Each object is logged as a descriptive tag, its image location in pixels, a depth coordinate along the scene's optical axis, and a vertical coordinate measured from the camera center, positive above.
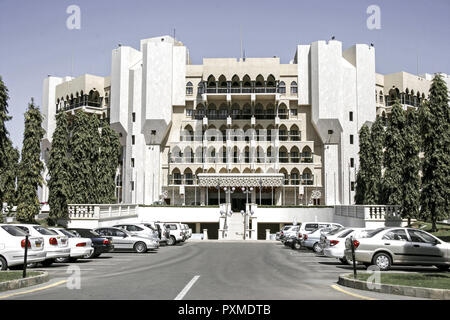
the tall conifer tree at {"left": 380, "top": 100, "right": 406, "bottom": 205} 37.66 +3.12
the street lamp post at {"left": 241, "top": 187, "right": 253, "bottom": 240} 51.50 -2.44
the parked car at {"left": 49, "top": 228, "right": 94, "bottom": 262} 19.62 -2.23
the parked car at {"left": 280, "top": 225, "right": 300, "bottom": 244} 32.91 -2.79
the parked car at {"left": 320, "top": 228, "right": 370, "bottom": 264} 19.56 -2.06
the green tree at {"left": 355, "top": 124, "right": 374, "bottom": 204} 48.88 +2.41
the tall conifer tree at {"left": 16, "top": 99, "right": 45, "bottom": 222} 41.31 +1.96
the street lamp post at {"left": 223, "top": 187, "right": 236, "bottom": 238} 53.88 -1.17
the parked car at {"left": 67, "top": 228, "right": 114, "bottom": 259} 22.62 -2.34
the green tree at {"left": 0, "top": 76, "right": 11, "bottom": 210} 32.12 +4.37
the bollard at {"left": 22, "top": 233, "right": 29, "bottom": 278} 12.88 -2.10
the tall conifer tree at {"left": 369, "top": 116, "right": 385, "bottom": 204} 47.81 +4.03
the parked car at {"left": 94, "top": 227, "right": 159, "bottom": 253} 26.73 -2.78
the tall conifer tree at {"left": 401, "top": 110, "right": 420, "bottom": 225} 35.75 +1.22
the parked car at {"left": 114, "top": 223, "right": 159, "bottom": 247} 28.64 -2.28
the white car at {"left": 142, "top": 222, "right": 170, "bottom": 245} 32.00 -2.65
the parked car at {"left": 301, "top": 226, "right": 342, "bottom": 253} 26.23 -2.59
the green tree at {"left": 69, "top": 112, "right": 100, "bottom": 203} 44.28 +2.69
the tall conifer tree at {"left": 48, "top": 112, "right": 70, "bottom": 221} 39.00 +1.52
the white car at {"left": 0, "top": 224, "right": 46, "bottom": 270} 15.54 -1.85
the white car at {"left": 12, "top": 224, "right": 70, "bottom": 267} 17.42 -1.84
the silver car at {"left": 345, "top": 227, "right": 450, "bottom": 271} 16.83 -2.08
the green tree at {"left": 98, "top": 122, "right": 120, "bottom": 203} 50.22 +3.01
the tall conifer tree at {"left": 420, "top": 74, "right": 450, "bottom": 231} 31.97 +2.68
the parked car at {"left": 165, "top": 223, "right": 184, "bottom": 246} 34.72 -3.04
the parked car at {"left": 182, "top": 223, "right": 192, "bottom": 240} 38.84 -3.26
